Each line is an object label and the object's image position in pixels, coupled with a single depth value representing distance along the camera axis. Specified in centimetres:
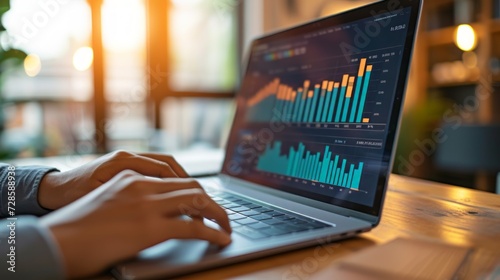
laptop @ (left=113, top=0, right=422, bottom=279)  47
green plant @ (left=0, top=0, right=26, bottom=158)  98
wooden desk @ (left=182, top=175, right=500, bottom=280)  42
